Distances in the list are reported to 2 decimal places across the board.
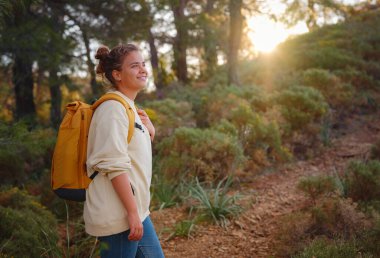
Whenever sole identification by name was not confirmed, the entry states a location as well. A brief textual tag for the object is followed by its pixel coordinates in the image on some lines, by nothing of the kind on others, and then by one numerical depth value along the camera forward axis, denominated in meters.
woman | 1.75
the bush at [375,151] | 6.68
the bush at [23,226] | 3.60
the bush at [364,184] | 4.72
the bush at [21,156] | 3.58
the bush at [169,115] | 7.87
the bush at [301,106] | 8.28
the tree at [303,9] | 9.77
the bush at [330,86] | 10.05
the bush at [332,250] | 3.18
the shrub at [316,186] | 4.86
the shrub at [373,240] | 3.34
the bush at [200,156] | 6.11
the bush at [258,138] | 7.01
